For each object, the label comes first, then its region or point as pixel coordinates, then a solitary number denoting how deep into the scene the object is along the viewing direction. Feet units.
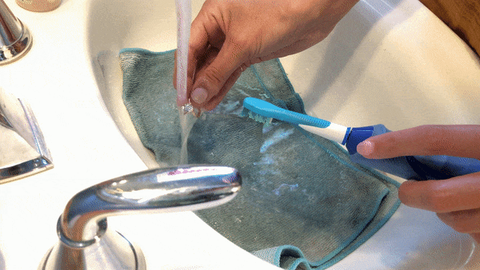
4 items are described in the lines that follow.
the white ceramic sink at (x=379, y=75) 1.65
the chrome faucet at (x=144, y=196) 0.63
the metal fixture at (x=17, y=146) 1.15
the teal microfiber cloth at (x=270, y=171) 1.75
